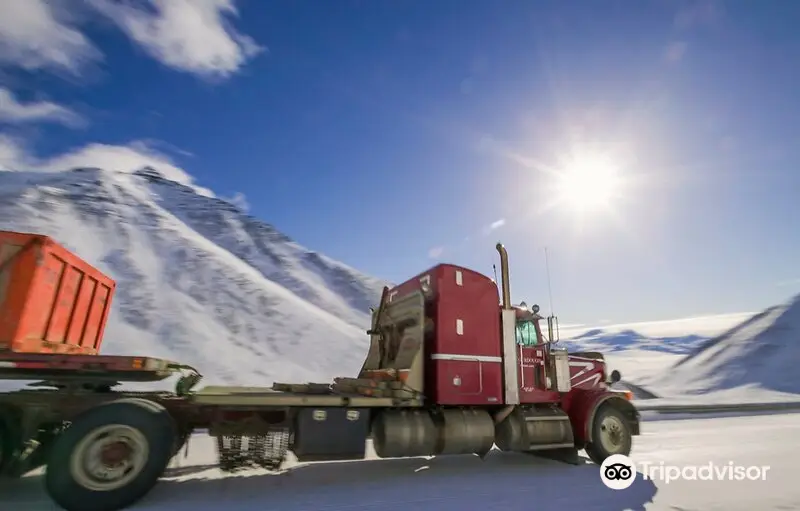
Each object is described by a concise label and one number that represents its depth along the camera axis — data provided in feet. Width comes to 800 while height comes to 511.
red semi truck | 16.98
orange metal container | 16.96
